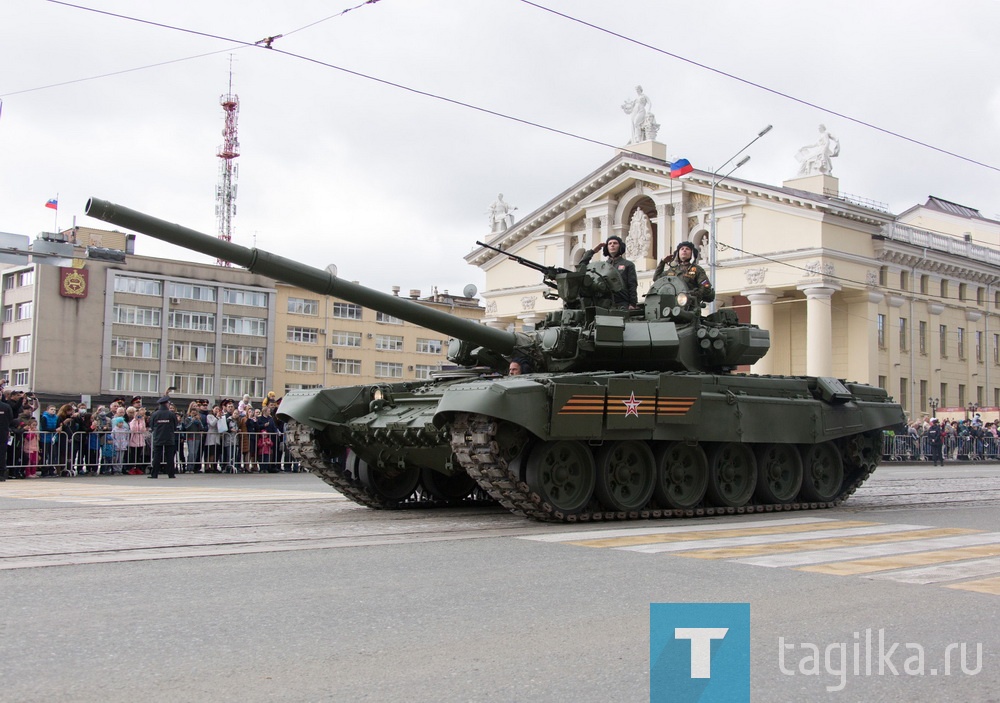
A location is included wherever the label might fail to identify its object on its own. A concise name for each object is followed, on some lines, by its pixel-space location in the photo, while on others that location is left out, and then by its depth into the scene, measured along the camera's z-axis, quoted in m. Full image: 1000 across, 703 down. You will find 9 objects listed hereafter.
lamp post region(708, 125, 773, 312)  40.12
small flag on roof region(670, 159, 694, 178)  45.25
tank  11.93
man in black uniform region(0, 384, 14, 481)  19.95
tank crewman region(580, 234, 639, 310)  14.77
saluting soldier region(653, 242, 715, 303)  15.15
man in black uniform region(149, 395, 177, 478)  21.72
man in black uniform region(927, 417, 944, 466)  40.28
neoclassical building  53.50
